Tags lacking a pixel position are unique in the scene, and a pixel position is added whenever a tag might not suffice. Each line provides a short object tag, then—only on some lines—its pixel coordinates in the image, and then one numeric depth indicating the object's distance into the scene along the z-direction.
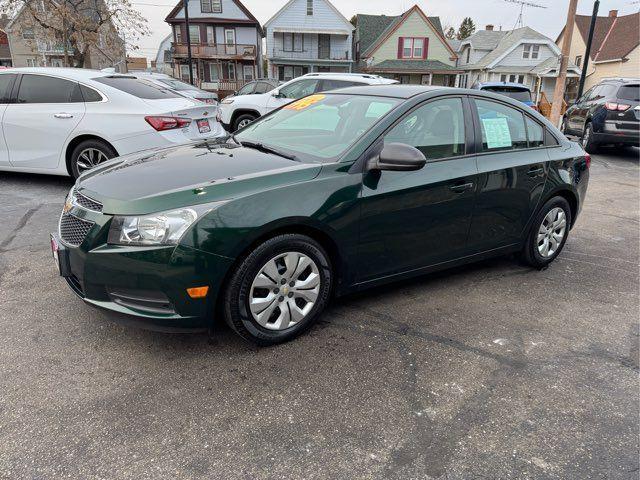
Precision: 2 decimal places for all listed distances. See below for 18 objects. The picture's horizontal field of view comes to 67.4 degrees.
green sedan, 2.59
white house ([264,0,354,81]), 37.44
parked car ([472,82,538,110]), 13.53
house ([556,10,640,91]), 35.38
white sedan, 5.96
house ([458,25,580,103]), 38.50
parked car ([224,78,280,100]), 13.79
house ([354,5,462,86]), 38.00
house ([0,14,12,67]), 49.02
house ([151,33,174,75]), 58.53
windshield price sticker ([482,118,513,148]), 3.83
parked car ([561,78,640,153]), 10.55
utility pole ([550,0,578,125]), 13.55
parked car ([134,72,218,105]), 13.01
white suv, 10.83
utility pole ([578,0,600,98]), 19.70
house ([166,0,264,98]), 38.72
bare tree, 20.96
